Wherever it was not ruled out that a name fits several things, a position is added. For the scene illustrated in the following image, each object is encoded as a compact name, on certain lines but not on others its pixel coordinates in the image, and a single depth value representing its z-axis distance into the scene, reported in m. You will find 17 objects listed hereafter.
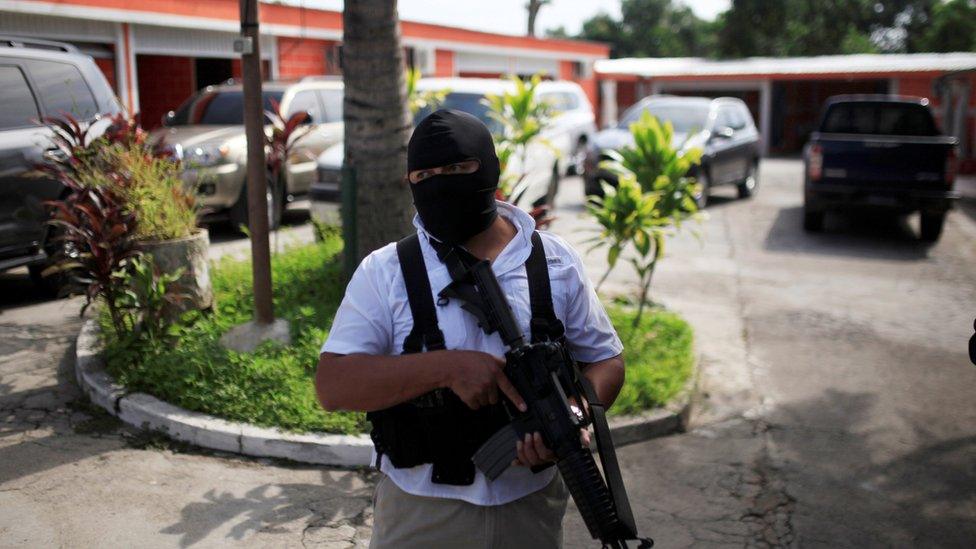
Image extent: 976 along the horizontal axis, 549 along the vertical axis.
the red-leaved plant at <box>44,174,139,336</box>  5.39
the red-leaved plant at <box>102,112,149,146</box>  6.29
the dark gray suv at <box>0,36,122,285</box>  7.03
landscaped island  4.96
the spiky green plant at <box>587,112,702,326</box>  6.63
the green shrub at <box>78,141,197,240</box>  5.70
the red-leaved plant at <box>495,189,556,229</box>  6.29
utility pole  5.48
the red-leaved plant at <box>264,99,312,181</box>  6.95
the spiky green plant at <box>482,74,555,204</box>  7.93
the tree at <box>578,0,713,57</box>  61.16
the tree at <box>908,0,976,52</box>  46.31
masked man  2.12
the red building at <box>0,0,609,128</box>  13.95
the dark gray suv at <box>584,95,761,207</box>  14.13
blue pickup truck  11.43
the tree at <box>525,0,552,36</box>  31.58
